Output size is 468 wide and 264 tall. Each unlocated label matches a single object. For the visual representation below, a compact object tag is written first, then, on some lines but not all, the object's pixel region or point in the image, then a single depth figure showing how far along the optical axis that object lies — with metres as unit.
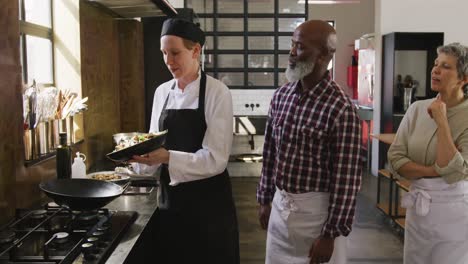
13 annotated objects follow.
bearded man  1.79
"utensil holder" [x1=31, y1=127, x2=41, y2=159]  2.35
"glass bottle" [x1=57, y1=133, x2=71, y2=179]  2.39
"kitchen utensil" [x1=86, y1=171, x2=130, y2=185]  2.64
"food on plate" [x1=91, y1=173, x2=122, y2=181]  2.72
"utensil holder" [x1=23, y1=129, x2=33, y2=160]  2.28
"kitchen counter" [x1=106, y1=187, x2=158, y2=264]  1.61
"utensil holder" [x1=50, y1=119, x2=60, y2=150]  2.62
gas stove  1.52
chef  2.01
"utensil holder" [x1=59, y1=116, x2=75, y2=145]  2.84
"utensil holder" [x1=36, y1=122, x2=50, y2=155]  2.44
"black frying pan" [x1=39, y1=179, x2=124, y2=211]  1.76
